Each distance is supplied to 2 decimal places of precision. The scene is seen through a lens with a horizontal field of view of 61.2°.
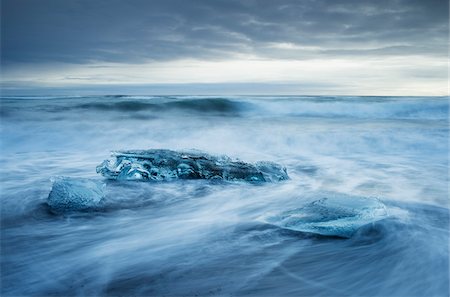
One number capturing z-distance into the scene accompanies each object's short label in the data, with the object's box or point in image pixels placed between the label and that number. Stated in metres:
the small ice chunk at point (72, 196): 3.44
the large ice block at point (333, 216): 2.85
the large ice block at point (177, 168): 4.45
